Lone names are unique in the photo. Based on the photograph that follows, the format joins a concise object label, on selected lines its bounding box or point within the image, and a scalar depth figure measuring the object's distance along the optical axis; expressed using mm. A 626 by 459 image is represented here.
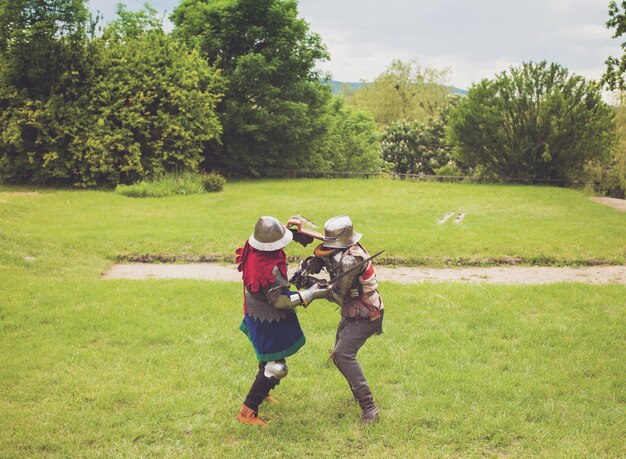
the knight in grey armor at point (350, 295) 4820
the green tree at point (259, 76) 26125
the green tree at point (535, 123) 24406
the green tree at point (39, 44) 21500
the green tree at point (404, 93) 55062
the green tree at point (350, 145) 36562
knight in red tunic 4699
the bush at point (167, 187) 20234
